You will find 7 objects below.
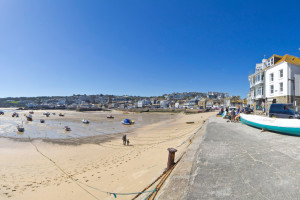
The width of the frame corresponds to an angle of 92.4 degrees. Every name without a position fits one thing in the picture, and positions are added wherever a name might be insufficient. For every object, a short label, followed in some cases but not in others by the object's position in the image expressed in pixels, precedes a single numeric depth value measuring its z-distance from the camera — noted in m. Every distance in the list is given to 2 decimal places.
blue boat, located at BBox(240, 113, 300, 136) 7.35
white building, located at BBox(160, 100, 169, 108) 136.76
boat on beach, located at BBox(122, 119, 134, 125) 36.64
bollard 5.05
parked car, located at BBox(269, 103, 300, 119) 13.09
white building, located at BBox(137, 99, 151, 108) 146.95
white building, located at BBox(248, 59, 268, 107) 25.11
